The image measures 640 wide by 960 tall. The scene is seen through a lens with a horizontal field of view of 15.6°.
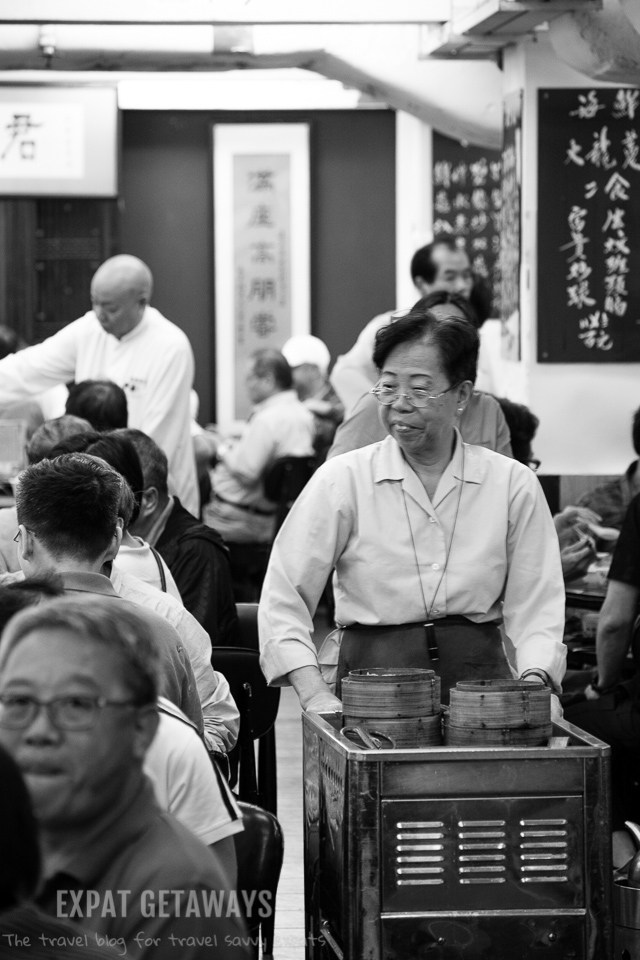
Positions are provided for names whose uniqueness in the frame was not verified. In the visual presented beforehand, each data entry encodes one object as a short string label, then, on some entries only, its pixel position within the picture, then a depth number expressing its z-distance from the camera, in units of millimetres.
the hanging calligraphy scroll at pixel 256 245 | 19949
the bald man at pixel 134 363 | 10424
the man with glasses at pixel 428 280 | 9424
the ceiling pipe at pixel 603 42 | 9443
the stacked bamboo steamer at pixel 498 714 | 4316
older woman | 5019
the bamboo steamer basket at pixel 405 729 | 4427
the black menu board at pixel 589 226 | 10880
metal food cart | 4082
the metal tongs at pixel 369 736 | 4313
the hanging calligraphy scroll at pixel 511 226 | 11051
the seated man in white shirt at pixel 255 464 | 13705
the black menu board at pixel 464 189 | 17555
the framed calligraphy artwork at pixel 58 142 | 15655
